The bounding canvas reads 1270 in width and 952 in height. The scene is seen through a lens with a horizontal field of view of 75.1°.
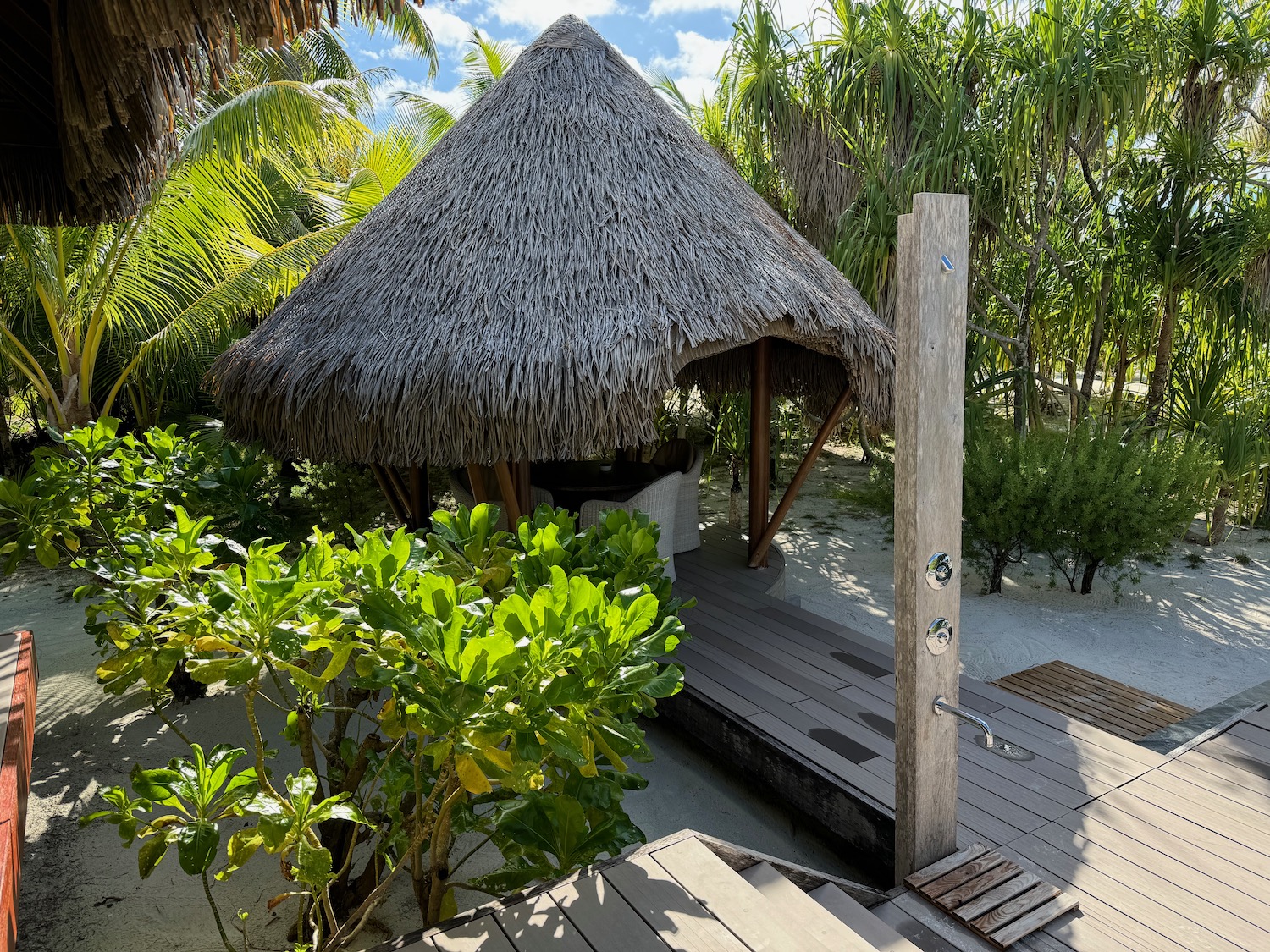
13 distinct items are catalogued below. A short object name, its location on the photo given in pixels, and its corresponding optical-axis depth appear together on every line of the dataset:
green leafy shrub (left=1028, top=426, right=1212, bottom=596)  5.45
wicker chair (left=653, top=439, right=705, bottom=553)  5.87
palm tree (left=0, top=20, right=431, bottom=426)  6.18
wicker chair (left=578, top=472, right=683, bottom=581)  4.94
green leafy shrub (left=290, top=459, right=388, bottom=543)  7.05
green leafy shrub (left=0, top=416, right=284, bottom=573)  3.21
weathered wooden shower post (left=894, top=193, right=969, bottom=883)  2.08
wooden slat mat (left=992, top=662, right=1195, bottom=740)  3.86
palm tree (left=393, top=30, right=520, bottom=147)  16.14
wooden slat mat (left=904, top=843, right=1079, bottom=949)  2.13
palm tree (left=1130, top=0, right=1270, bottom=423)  6.20
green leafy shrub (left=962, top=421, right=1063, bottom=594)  5.61
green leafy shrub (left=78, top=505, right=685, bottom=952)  1.62
